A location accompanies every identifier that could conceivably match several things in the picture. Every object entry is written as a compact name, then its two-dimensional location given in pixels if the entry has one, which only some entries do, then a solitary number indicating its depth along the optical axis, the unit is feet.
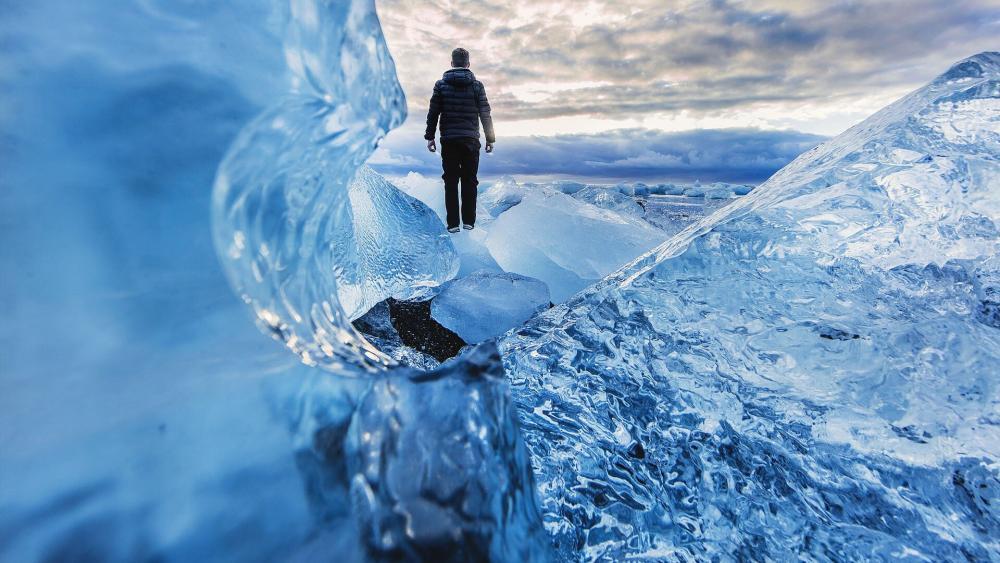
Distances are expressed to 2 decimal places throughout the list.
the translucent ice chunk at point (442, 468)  1.99
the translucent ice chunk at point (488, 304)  7.99
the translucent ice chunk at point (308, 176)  2.32
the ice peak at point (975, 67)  4.46
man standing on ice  13.88
